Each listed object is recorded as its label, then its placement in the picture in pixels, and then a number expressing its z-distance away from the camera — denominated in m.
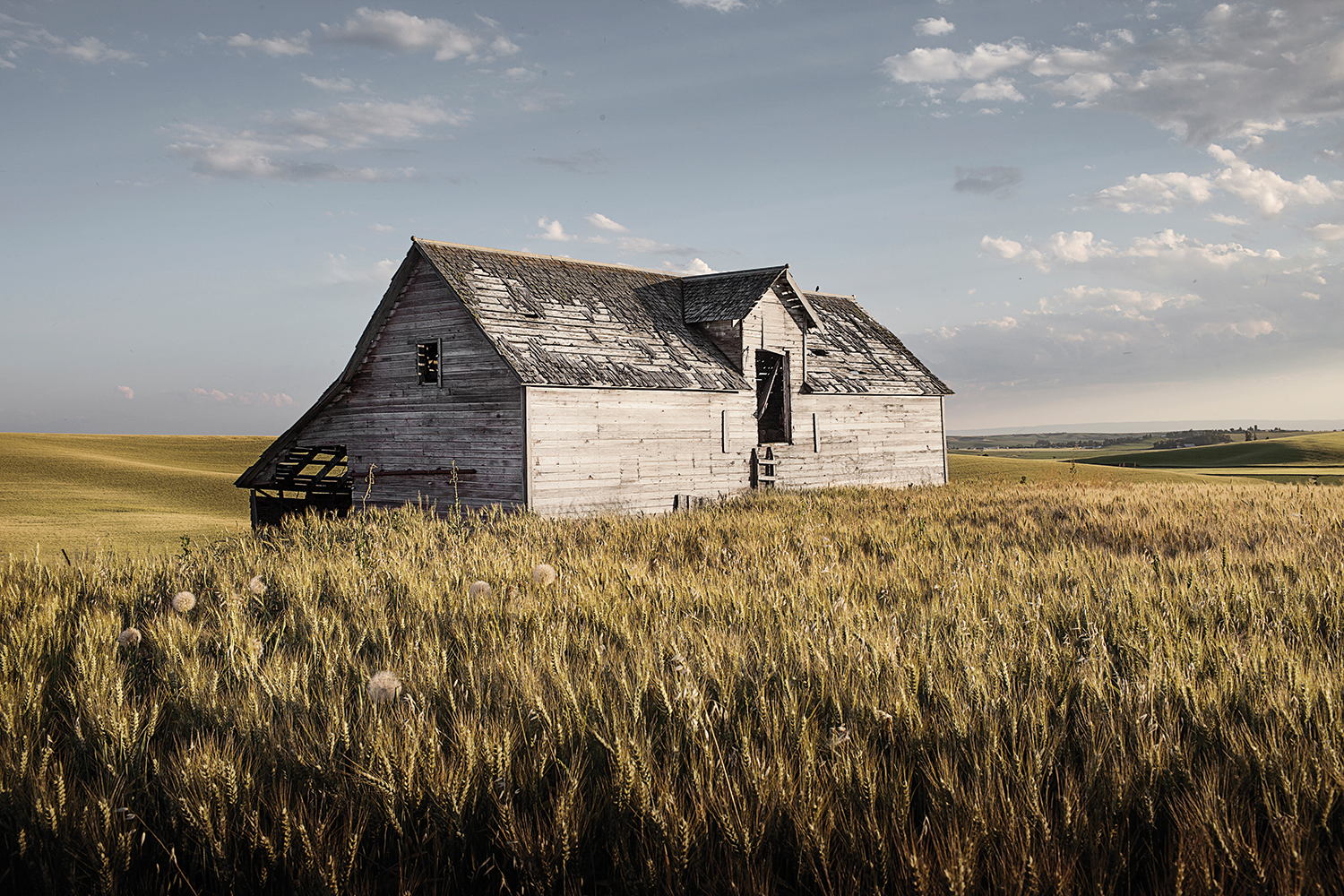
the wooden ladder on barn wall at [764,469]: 24.75
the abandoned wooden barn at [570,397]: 19.72
